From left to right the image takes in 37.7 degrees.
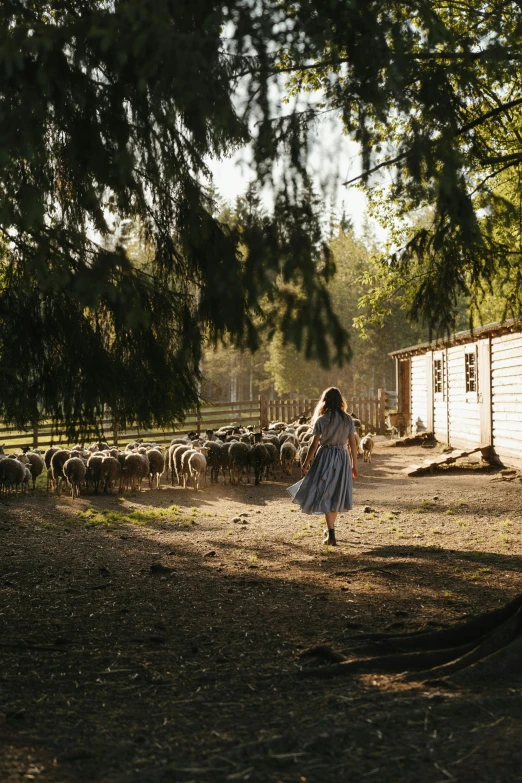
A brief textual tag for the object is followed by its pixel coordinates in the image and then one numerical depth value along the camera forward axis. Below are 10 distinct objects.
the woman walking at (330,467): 9.16
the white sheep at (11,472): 14.56
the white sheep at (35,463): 16.32
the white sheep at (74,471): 14.67
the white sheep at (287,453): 18.25
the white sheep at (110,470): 14.88
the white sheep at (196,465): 16.20
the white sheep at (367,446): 22.22
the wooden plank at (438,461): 18.25
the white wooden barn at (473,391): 18.12
